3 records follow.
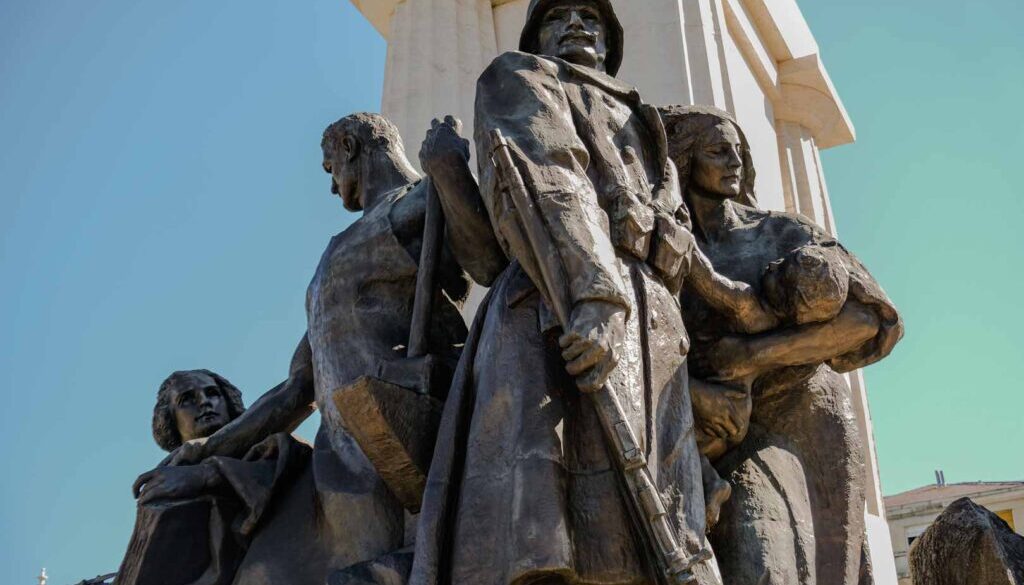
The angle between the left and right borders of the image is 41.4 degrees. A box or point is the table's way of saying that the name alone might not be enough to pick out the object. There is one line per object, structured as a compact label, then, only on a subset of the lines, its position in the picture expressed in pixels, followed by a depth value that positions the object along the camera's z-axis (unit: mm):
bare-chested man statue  5047
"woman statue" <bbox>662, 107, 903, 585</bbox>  4789
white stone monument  7672
